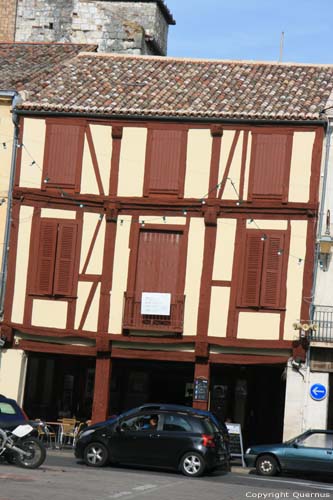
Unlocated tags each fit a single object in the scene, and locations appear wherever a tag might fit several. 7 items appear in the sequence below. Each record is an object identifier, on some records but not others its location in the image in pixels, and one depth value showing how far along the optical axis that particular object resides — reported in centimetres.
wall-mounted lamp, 3319
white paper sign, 3409
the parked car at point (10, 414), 2576
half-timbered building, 3369
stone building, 4891
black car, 2650
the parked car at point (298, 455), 2844
